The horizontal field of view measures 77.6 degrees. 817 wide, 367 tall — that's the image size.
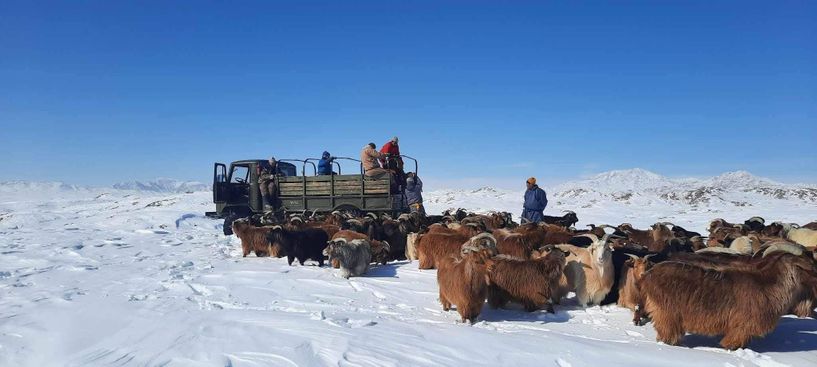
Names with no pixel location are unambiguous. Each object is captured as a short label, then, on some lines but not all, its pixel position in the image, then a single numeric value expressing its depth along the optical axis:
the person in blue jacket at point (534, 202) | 12.42
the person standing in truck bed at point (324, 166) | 16.75
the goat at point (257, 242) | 11.49
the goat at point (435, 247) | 9.08
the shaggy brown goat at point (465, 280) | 6.14
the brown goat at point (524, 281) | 6.57
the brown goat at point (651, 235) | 9.93
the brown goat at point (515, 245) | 8.41
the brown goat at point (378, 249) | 10.12
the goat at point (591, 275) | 6.84
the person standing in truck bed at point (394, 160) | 14.70
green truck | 14.47
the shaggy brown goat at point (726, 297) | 4.86
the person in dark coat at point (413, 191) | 14.54
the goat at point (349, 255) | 9.10
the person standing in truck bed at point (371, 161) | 14.40
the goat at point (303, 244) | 10.48
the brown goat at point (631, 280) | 6.27
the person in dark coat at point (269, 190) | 15.77
